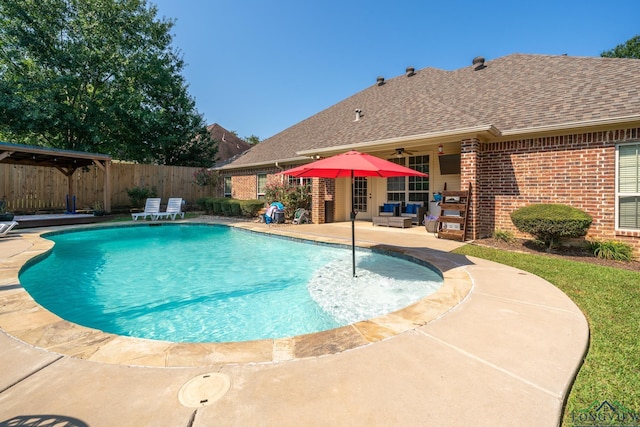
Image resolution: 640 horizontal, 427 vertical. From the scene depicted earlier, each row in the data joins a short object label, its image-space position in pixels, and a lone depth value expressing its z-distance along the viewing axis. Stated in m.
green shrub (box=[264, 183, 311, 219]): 13.04
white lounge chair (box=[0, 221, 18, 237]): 8.40
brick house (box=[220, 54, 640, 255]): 6.52
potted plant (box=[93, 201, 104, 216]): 13.56
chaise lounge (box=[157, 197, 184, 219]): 14.50
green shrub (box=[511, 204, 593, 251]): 6.04
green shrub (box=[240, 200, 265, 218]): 14.42
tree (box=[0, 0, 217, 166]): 14.71
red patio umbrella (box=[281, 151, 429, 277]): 4.59
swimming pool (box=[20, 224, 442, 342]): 3.95
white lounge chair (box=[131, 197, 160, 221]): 14.05
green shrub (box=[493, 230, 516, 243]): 7.73
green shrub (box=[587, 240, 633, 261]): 6.15
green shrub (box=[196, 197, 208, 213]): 17.33
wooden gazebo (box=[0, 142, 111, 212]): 11.17
